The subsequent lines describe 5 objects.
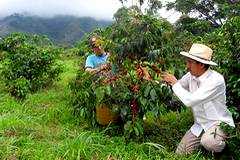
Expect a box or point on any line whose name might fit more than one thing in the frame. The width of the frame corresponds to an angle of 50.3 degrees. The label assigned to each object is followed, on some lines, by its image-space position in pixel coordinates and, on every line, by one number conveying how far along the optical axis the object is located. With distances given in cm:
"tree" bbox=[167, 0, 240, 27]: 1631
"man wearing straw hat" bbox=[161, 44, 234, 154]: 236
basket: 290
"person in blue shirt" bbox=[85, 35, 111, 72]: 364
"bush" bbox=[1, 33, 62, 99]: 453
